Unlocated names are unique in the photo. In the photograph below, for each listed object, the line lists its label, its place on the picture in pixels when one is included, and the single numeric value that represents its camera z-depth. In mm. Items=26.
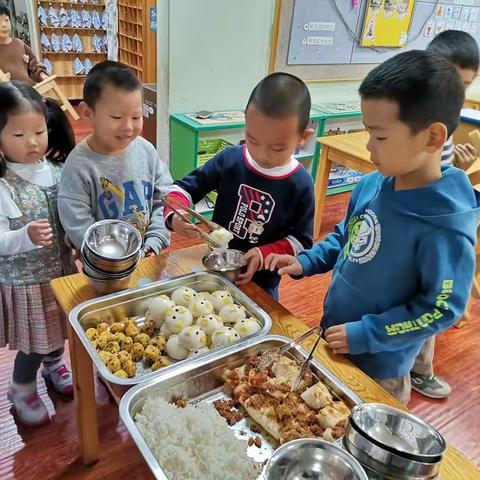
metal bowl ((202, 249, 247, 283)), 1104
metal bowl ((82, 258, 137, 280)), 969
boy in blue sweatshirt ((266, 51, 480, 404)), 757
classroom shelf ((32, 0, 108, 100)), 4998
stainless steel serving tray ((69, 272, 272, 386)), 876
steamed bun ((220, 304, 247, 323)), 966
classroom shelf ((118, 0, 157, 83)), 4671
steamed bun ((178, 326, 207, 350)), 869
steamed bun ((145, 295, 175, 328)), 955
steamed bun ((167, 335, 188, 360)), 881
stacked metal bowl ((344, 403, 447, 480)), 592
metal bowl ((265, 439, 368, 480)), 594
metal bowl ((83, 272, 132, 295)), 992
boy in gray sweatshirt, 1151
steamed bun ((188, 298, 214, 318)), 965
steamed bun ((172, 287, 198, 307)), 987
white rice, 664
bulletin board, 2922
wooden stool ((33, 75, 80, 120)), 3166
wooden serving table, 723
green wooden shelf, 2559
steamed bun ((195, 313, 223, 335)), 918
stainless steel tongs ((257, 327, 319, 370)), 865
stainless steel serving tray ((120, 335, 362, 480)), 753
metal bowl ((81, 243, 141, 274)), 948
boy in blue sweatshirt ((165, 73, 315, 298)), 990
